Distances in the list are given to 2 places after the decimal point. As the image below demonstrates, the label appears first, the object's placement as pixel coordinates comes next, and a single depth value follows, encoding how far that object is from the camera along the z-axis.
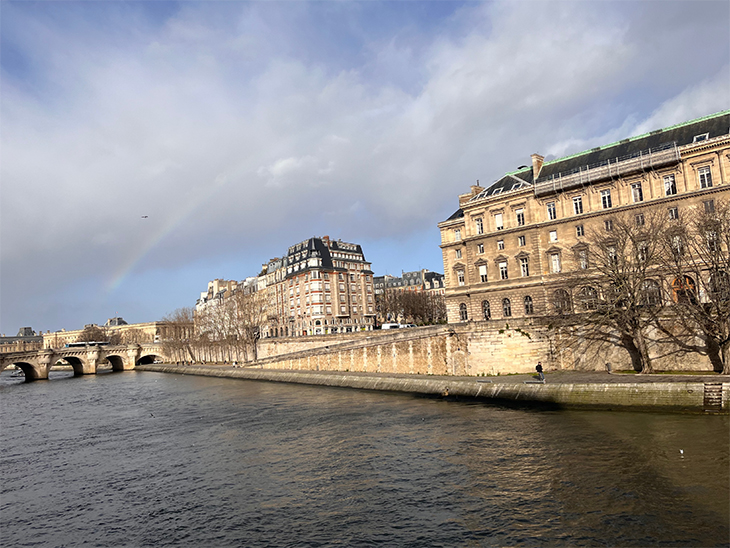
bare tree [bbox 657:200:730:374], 32.41
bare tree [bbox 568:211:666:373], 36.69
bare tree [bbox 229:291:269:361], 83.12
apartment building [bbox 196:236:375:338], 104.12
